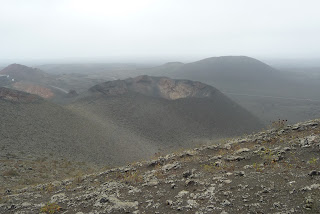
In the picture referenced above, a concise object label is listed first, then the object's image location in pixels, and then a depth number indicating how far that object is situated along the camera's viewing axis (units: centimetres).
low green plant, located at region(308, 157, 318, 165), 645
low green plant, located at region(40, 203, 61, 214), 657
